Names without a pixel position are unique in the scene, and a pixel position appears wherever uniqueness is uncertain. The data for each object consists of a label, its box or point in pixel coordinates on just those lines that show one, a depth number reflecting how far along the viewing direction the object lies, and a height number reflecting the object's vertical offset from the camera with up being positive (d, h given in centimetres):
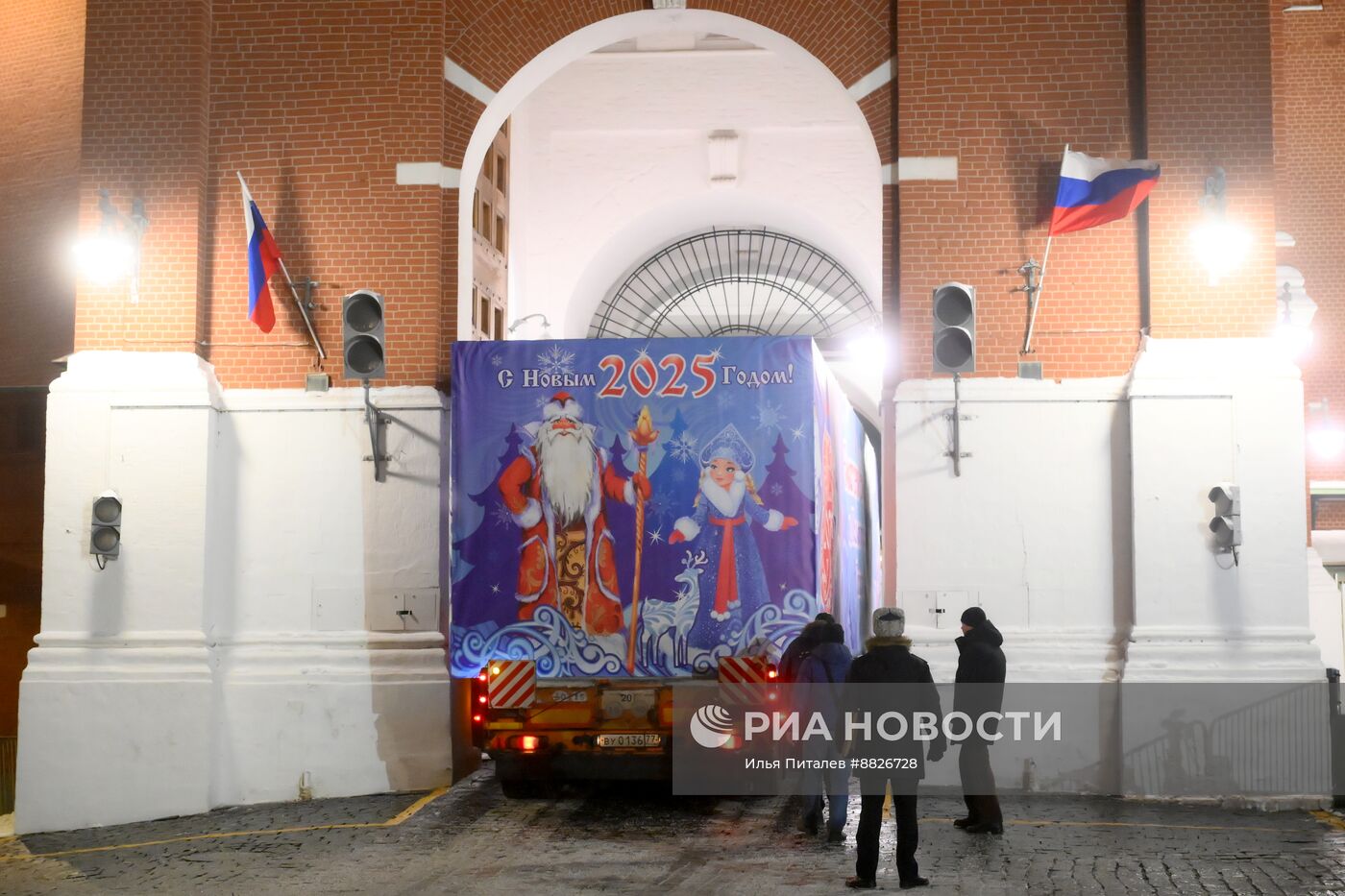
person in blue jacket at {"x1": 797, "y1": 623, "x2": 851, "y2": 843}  1059 -102
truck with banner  1109 +13
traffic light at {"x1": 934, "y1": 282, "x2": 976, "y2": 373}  1255 +195
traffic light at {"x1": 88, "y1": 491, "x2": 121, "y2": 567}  1318 +23
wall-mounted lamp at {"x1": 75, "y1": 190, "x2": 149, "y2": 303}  1363 +288
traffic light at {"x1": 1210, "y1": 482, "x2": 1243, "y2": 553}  1277 +29
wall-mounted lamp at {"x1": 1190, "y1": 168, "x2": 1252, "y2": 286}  1320 +288
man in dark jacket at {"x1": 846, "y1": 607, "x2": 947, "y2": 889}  917 -125
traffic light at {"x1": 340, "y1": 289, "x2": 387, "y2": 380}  1299 +197
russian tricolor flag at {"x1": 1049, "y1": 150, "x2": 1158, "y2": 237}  1284 +322
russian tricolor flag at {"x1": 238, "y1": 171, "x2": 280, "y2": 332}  1323 +263
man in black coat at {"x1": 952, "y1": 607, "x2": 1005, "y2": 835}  1097 -116
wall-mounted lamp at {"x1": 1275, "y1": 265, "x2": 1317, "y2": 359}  1755 +302
